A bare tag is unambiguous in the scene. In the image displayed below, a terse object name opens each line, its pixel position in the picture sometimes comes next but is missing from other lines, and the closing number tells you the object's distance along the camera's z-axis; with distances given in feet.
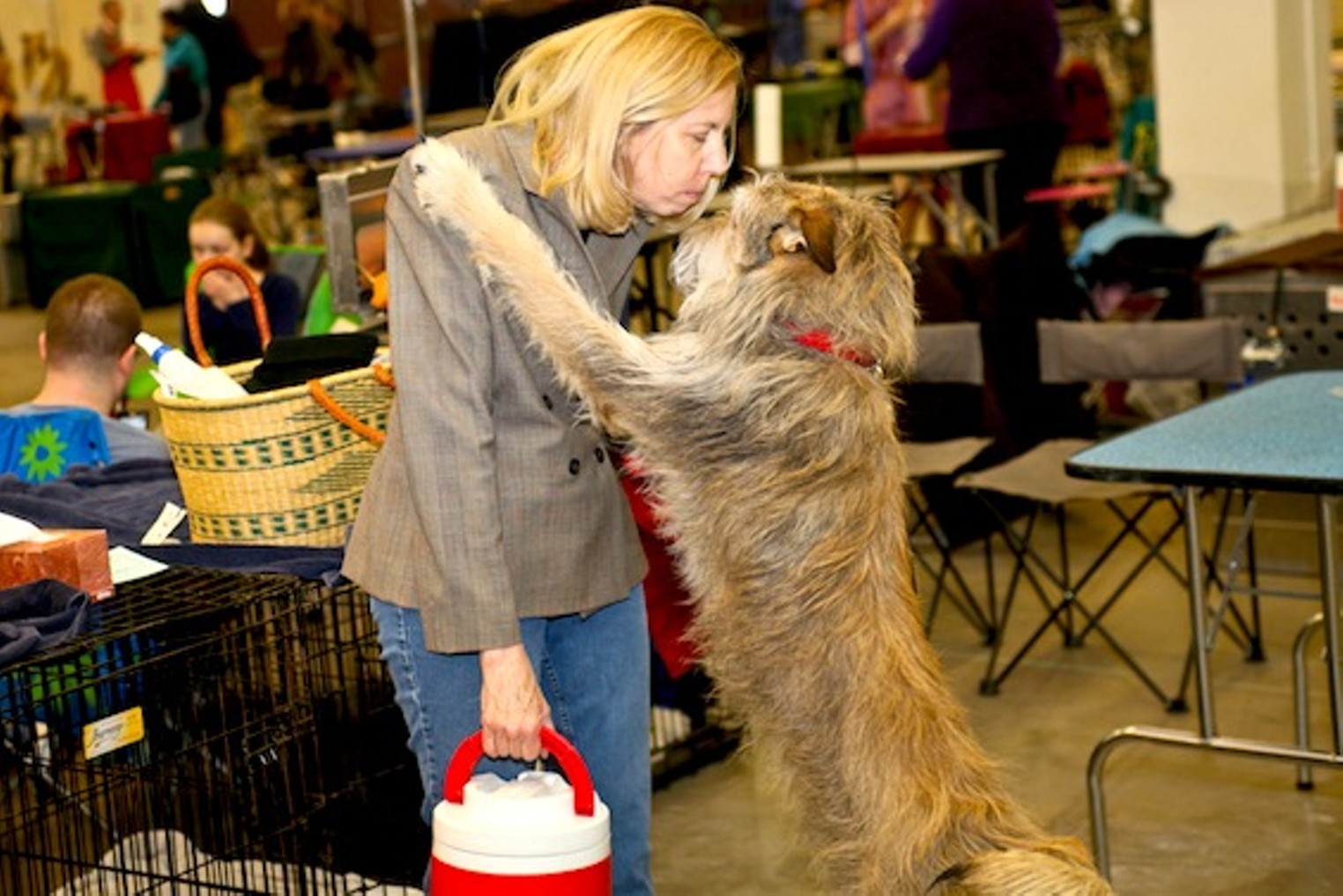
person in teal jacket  47.16
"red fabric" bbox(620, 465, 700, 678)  13.93
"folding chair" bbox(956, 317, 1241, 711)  17.03
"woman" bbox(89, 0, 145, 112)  50.52
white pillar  26.66
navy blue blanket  10.76
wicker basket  10.73
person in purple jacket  26.78
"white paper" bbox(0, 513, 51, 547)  10.29
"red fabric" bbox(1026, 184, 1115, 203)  27.32
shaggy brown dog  8.56
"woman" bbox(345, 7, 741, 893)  8.03
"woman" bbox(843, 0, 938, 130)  32.94
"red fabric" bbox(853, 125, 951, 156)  29.40
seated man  14.96
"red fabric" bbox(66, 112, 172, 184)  45.52
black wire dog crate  9.78
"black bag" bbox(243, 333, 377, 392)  11.44
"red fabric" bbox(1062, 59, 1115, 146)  37.96
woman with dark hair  19.15
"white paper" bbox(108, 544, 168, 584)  10.59
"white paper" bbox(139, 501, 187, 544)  11.96
